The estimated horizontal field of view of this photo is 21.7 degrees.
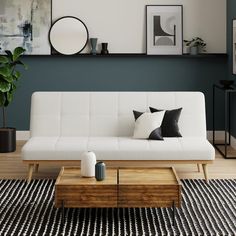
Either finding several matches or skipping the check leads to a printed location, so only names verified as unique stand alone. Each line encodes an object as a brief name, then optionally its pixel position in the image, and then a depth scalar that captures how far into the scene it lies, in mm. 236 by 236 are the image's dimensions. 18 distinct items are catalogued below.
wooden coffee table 4043
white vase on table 4254
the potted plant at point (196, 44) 7319
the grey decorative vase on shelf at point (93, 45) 7285
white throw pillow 5566
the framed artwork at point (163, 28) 7340
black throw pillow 5703
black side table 6570
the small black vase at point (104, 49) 7305
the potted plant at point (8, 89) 6605
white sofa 5805
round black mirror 7352
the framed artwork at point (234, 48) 6961
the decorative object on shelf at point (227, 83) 6707
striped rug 3930
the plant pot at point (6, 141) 6770
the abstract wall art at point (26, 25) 7316
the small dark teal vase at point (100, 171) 4152
